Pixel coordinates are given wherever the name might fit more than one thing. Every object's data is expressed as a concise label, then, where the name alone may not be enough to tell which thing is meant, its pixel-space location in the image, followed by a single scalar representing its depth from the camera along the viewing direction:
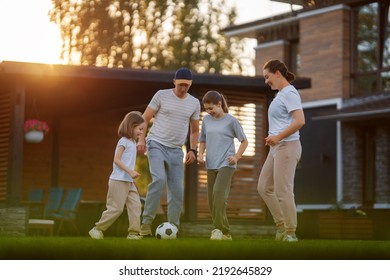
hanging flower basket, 17.55
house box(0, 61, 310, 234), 14.40
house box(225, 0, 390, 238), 23.45
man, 9.91
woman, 9.26
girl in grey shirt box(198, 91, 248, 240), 9.92
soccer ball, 10.11
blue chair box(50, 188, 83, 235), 16.36
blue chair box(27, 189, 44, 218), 15.31
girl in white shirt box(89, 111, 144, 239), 9.66
